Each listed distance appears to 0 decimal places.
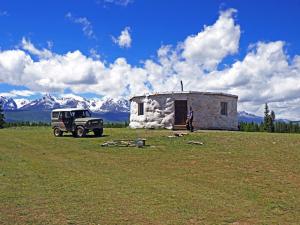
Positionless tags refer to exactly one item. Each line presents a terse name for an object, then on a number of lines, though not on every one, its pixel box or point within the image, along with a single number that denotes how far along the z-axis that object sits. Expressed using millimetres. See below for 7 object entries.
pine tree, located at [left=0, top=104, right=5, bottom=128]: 47432
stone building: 28017
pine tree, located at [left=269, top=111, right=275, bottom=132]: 47152
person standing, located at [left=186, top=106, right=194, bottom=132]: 24060
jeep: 23507
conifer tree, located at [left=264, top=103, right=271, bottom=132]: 46787
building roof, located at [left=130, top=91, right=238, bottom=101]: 27945
